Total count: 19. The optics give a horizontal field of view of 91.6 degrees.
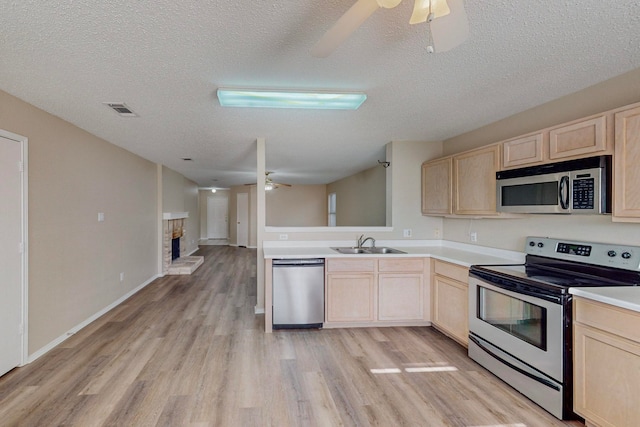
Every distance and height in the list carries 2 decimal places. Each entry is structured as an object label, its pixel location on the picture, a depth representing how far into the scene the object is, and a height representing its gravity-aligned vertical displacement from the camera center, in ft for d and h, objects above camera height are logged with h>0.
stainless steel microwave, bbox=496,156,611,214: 6.77 +0.63
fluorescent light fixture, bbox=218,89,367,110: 8.11 +3.09
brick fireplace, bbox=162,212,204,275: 21.09 -2.63
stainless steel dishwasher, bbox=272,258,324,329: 11.35 -2.90
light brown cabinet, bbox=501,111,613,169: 6.77 +1.74
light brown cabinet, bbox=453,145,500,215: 9.84 +1.08
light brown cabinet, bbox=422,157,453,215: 11.91 +1.06
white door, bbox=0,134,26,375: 8.18 -1.10
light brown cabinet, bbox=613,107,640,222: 6.17 +0.94
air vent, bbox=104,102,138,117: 9.14 +3.20
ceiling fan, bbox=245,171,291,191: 24.56 +2.43
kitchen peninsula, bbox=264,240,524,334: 11.48 -2.67
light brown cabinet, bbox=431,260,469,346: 9.84 -2.96
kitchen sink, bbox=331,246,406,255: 12.44 -1.54
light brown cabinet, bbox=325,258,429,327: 11.53 -2.92
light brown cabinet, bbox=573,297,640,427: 5.47 -2.86
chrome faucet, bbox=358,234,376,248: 13.24 -1.20
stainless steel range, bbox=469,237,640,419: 6.59 -2.33
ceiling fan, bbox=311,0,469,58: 3.92 +2.58
